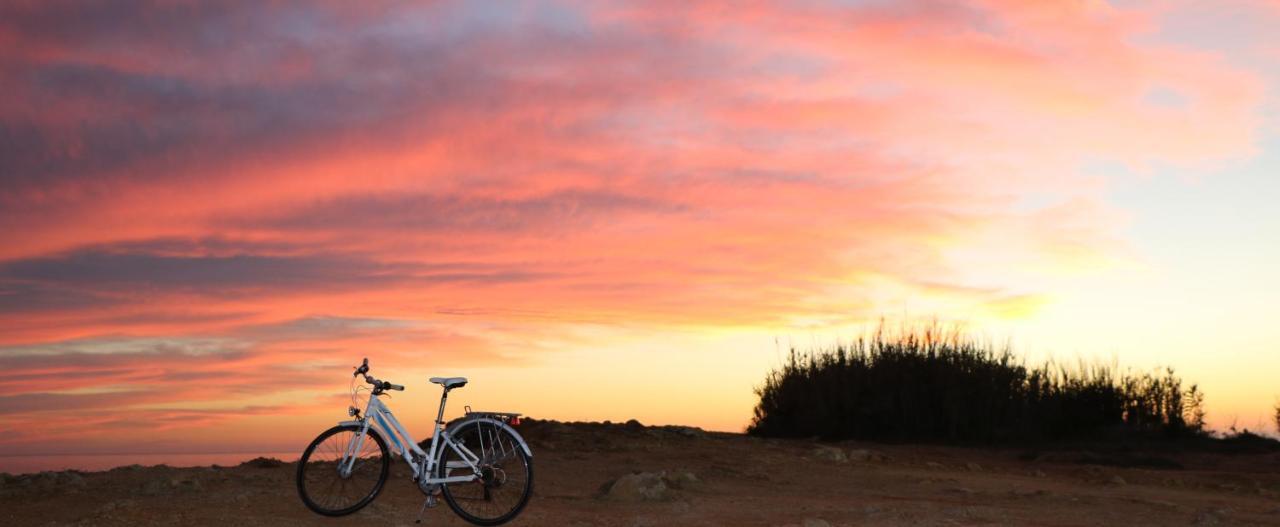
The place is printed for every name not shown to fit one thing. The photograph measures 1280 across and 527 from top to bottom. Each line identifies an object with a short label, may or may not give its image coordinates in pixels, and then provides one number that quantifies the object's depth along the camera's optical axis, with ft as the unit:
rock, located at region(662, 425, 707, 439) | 57.21
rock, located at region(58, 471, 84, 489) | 39.22
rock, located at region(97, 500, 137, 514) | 31.81
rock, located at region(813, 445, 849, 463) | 50.37
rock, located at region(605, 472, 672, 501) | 35.96
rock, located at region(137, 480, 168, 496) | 36.52
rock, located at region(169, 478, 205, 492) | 36.78
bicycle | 31.07
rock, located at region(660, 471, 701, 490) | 38.63
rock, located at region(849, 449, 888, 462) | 51.13
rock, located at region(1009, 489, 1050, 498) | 39.24
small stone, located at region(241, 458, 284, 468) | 44.65
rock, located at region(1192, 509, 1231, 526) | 32.89
